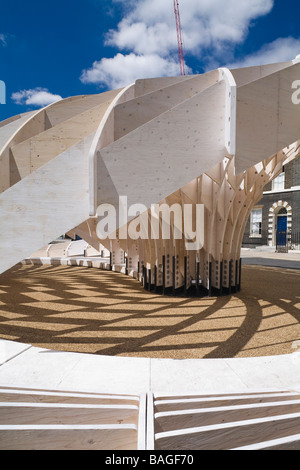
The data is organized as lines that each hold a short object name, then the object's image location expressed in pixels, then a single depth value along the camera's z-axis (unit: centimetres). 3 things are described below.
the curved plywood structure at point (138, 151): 373
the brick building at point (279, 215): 2969
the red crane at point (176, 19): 5246
